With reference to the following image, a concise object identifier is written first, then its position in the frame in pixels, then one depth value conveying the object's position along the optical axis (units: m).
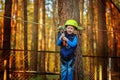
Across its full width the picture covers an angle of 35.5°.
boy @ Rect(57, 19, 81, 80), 3.88
